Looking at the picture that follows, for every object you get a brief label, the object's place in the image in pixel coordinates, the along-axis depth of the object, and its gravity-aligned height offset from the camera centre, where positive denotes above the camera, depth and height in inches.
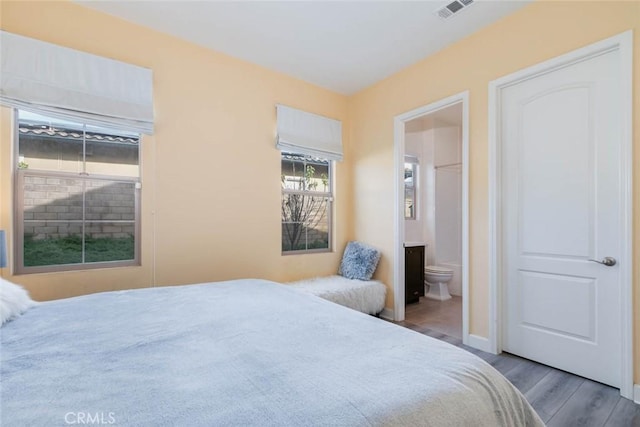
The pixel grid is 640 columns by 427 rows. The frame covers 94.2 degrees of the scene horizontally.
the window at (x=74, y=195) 87.7 +6.1
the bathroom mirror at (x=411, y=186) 198.8 +18.9
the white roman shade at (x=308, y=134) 133.7 +38.2
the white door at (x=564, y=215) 79.4 -0.4
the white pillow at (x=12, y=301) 55.2 -17.3
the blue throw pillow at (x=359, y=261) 139.7 -22.8
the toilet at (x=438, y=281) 171.3 -39.3
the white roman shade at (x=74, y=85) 81.8 +39.1
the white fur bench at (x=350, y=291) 121.4 -32.5
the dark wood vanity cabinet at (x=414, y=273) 162.1 -32.8
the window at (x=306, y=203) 141.7 +5.5
